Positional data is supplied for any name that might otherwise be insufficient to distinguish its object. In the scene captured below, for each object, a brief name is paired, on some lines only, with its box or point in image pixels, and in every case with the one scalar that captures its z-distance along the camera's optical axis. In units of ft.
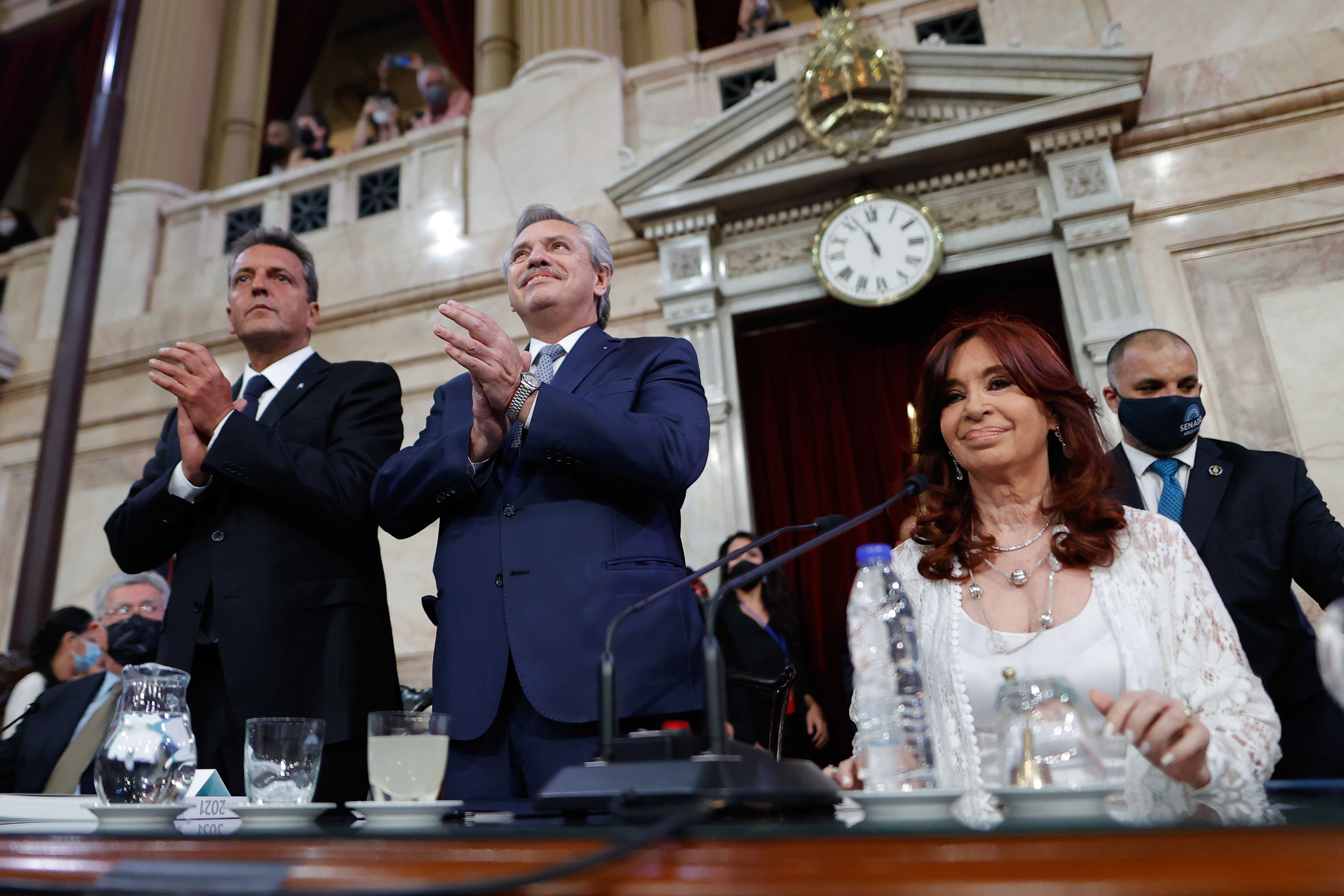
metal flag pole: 12.92
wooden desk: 1.82
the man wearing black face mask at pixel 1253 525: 7.09
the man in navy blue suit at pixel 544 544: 4.79
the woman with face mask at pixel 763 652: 12.33
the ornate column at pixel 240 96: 26.81
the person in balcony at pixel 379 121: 22.12
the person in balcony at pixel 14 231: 24.52
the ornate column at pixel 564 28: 19.43
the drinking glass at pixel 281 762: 3.63
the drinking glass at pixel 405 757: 3.44
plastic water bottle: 3.40
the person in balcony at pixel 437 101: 21.08
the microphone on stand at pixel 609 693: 3.03
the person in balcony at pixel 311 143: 22.70
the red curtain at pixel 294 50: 28.89
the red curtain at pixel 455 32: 25.50
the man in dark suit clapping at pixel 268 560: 5.77
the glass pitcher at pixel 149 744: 3.70
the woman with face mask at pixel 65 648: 11.58
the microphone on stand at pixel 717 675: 2.87
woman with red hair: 4.24
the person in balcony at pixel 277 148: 24.13
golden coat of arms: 15.23
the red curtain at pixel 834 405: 15.52
